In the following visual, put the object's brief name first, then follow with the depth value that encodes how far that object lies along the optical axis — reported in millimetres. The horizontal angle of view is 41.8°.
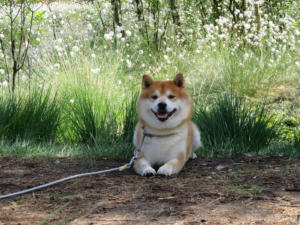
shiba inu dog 3932
